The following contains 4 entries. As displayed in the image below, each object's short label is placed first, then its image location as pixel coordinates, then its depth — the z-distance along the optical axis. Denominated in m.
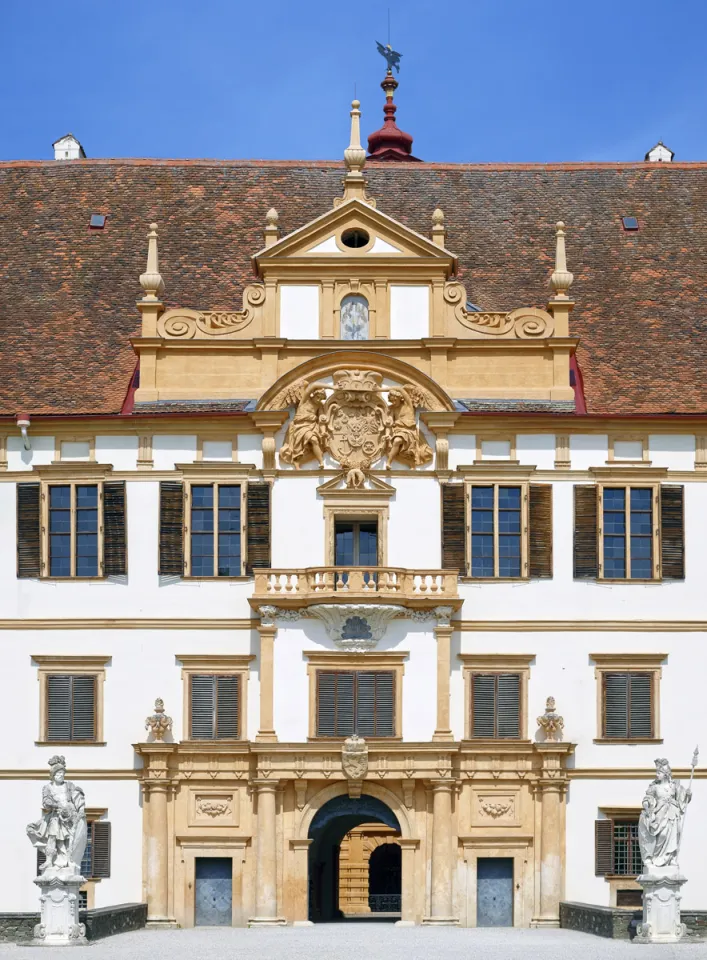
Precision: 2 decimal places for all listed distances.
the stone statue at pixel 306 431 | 61.03
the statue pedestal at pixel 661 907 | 51.81
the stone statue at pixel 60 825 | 52.31
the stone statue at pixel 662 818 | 53.66
